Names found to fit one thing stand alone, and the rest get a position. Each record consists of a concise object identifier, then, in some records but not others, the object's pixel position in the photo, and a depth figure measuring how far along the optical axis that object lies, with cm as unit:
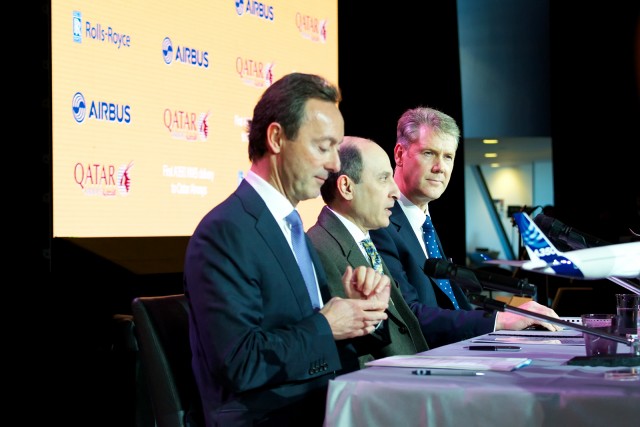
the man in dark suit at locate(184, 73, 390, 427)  328
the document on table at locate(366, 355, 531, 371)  316
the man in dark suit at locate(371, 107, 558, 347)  415
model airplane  299
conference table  293
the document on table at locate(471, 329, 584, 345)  374
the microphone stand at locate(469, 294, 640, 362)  312
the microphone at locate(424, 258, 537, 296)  312
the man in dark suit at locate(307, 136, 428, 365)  395
